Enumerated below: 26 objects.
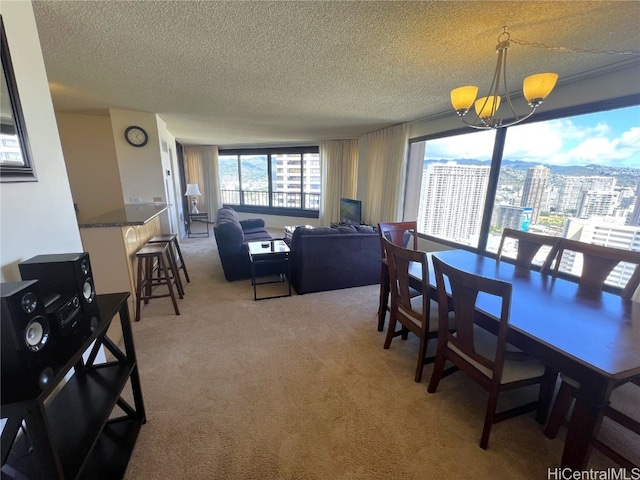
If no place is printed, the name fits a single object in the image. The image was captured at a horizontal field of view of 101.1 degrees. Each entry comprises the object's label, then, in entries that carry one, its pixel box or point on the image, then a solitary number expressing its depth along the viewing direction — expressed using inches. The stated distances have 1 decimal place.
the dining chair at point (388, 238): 95.8
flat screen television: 207.0
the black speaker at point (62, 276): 42.5
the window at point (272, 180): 280.2
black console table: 30.7
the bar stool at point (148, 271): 102.5
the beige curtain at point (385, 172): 173.3
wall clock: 148.9
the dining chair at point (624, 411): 45.6
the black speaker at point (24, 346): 30.7
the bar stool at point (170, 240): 117.6
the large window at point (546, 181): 84.1
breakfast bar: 95.2
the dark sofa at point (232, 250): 137.9
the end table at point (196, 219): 253.6
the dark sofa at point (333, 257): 124.0
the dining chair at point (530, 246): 81.4
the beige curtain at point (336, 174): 245.0
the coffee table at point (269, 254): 124.1
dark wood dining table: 42.2
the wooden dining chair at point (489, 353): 51.6
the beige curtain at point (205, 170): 295.6
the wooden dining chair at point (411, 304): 68.9
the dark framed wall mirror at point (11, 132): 41.8
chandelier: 56.9
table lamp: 249.2
